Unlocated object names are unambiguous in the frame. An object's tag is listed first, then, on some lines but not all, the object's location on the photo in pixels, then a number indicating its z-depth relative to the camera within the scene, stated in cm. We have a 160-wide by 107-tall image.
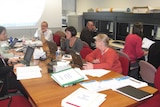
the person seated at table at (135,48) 351
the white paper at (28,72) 208
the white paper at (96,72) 214
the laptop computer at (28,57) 264
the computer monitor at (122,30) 489
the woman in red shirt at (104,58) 239
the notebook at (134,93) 154
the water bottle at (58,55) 294
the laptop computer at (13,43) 409
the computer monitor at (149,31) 419
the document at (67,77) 181
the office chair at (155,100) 180
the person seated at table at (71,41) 351
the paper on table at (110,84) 174
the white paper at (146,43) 403
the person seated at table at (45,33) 500
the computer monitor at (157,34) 408
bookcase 415
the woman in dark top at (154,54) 310
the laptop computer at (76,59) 236
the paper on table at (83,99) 140
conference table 146
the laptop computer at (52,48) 325
